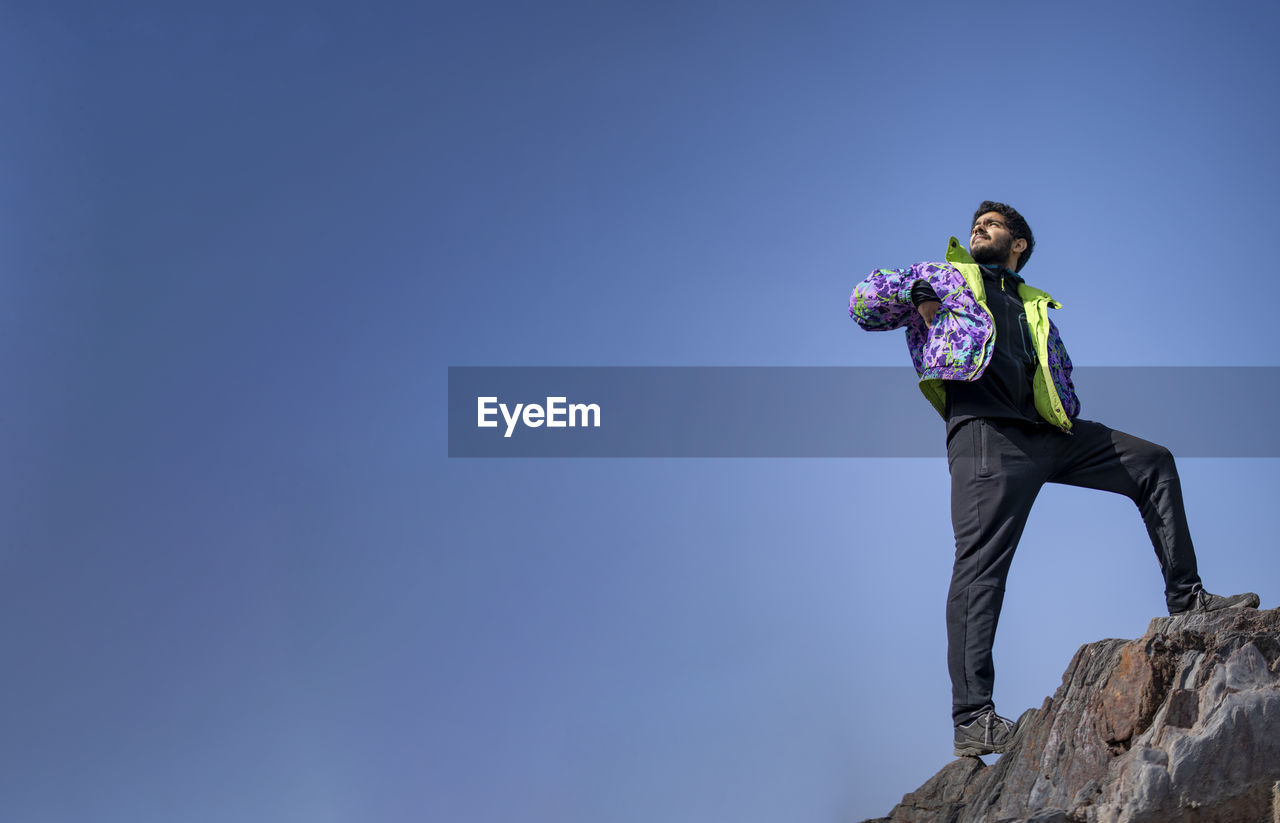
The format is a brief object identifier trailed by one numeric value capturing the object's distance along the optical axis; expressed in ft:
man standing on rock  21.22
